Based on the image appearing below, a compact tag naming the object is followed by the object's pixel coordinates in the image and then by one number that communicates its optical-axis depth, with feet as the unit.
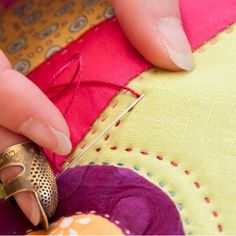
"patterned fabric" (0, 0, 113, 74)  0.80
